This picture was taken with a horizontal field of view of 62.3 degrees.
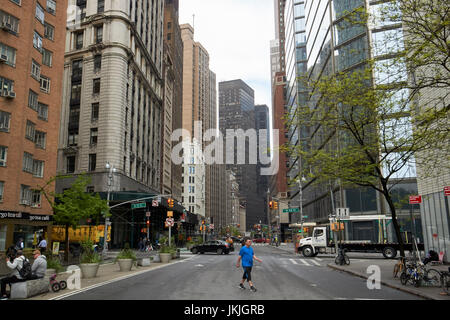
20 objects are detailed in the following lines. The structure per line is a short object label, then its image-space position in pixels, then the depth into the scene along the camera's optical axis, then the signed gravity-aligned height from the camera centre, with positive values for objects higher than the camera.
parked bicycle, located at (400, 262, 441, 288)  14.75 -2.09
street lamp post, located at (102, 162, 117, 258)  34.60 -0.61
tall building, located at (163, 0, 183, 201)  100.56 +46.06
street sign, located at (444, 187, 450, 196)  20.86 +1.89
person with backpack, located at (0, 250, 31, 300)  12.59 -1.56
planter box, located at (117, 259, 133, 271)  21.62 -2.15
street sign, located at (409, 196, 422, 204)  23.57 +1.60
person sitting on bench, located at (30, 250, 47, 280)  13.54 -1.45
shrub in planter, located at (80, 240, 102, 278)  18.11 -1.71
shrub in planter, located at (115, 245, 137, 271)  21.64 -1.92
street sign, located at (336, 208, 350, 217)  27.65 +0.96
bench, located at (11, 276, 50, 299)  12.39 -2.06
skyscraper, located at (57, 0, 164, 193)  54.34 +19.75
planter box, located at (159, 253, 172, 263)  28.83 -2.36
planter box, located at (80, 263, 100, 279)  18.08 -2.07
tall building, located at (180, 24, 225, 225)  140.50 +48.68
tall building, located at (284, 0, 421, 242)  50.03 +24.35
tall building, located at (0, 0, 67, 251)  33.44 +11.31
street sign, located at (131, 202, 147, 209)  38.27 +2.20
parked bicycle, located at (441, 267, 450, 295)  12.91 -2.00
